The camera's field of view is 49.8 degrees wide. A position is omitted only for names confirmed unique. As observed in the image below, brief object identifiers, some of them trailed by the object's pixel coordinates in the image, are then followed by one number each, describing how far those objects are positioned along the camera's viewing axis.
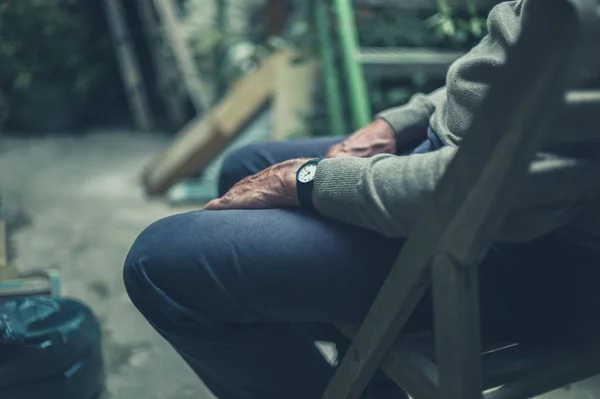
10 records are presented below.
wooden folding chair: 0.68
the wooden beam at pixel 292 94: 2.82
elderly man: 0.93
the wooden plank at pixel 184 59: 3.95
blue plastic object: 1.30
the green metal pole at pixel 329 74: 2.62
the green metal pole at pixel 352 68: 2.40
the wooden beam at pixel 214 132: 3.05
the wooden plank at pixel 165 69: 4.44
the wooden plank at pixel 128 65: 4.59
